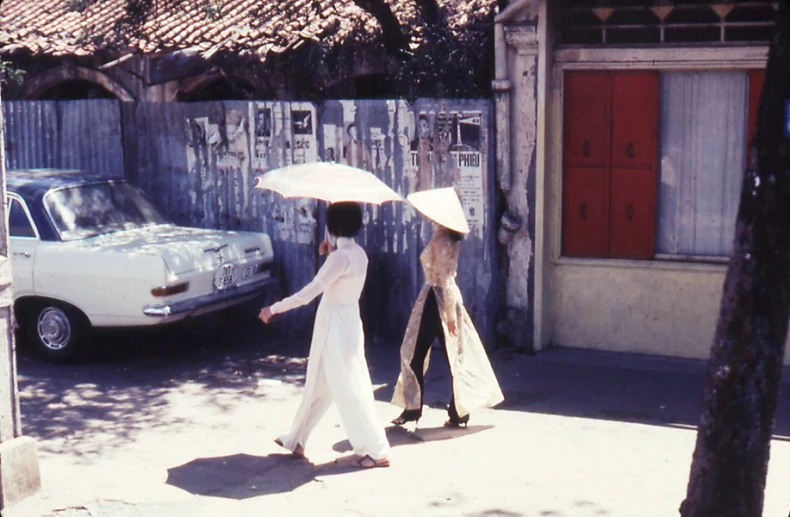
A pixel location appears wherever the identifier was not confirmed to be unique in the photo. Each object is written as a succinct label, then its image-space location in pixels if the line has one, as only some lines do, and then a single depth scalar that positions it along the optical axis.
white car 9.27
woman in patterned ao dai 7.70
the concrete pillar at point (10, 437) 6.17
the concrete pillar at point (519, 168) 9.70
